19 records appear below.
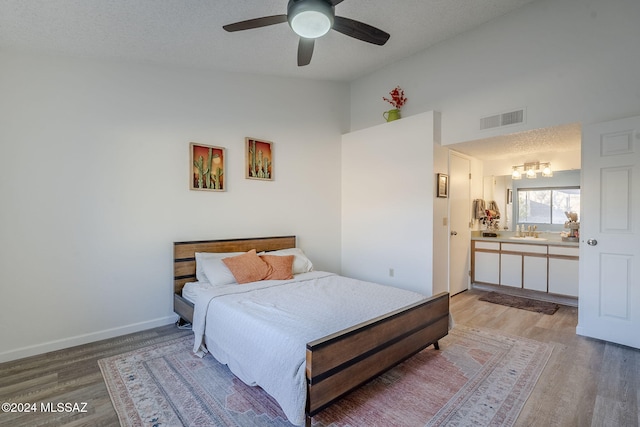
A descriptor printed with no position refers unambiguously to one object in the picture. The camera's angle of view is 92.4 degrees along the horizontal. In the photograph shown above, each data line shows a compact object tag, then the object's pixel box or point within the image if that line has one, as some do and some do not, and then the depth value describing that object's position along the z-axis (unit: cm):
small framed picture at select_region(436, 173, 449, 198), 407
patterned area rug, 189
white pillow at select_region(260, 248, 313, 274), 376
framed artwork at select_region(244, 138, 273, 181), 395
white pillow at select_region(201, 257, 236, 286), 316
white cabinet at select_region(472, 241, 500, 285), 473
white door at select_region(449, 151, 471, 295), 442
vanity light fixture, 456
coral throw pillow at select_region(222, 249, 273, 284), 323
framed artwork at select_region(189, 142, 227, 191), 352
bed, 173
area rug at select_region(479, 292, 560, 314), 396
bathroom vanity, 410
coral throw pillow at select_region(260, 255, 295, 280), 341
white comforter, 180
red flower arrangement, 445
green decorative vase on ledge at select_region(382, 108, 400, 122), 441
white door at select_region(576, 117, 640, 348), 280
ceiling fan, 196
